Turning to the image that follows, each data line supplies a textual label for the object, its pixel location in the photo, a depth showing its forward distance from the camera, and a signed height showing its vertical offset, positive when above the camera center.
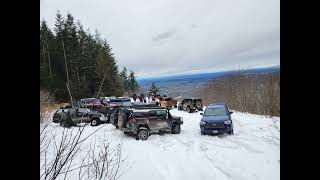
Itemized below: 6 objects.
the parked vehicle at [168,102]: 20.16 -1.53
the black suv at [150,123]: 9.65 -1.89
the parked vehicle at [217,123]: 9.80 -1.89
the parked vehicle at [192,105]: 18.35 -1.68
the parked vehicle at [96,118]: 12.54 -2.05
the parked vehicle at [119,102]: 15.31 -1.12
